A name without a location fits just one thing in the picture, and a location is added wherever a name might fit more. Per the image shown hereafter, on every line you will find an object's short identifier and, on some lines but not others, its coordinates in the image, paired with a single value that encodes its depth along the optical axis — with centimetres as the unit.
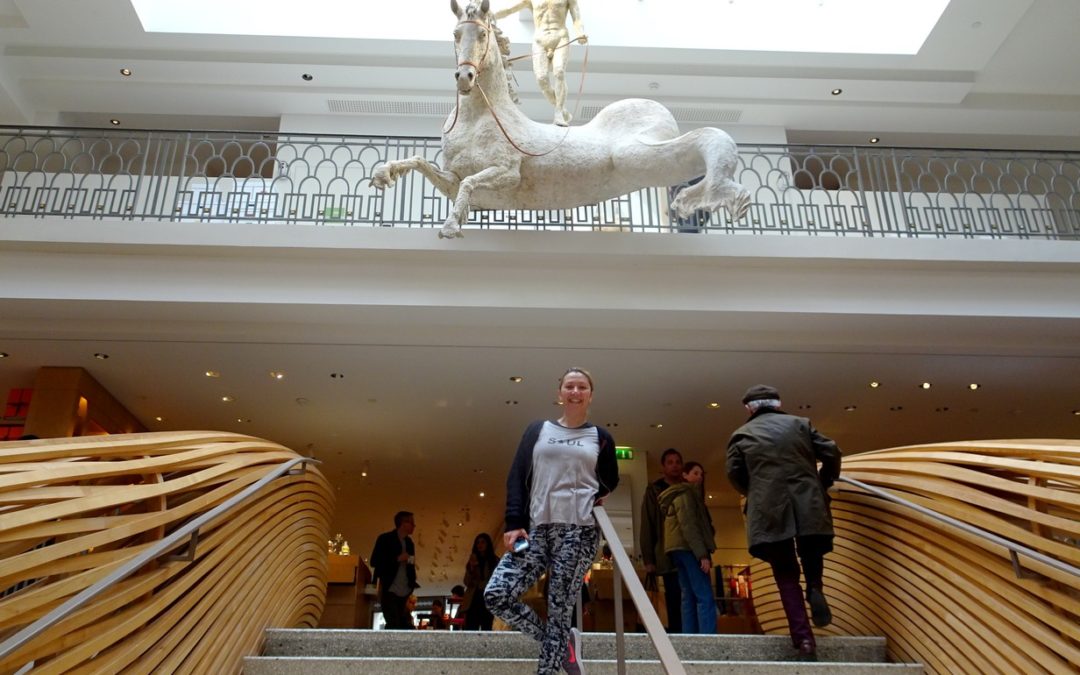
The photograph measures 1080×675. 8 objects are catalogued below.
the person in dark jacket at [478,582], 859
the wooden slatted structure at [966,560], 345
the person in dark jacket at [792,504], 466
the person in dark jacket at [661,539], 722
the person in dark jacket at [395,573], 857
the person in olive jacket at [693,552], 607
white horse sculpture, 718
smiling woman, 360
